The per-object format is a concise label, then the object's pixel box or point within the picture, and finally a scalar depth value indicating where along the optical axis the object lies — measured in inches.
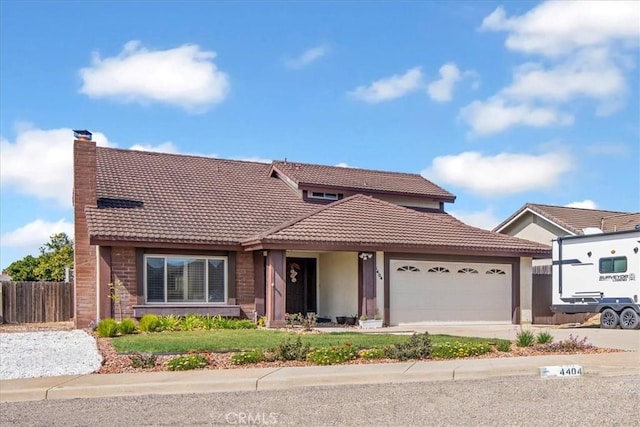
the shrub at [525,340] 564.4
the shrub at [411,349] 507.2
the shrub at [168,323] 770.8
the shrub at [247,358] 482.3
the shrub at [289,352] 497.0
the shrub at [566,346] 554.3
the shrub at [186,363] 461.7
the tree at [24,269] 1798.7
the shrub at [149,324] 751.1
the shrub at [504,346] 552.6
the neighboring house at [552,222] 1298.0
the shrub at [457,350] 520.1
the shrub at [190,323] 786.2
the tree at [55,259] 1589.6
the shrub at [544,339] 568.1
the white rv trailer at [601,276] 810.8
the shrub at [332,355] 488.7
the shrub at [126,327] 716.0
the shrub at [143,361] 470.5
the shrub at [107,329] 690.2
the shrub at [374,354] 510.3
